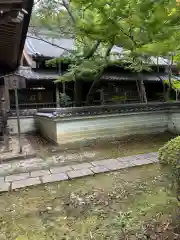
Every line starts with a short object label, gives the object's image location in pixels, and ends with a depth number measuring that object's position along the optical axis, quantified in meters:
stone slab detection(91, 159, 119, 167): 5.19
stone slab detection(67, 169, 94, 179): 4.49
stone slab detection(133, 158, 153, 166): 5.11
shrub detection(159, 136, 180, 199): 2.36
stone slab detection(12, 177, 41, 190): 4.08
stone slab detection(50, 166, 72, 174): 4.86
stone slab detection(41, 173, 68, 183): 4.29
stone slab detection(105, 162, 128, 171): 4.85
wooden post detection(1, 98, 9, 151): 8.45
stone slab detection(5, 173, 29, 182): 4.45
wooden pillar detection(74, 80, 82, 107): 12.29
